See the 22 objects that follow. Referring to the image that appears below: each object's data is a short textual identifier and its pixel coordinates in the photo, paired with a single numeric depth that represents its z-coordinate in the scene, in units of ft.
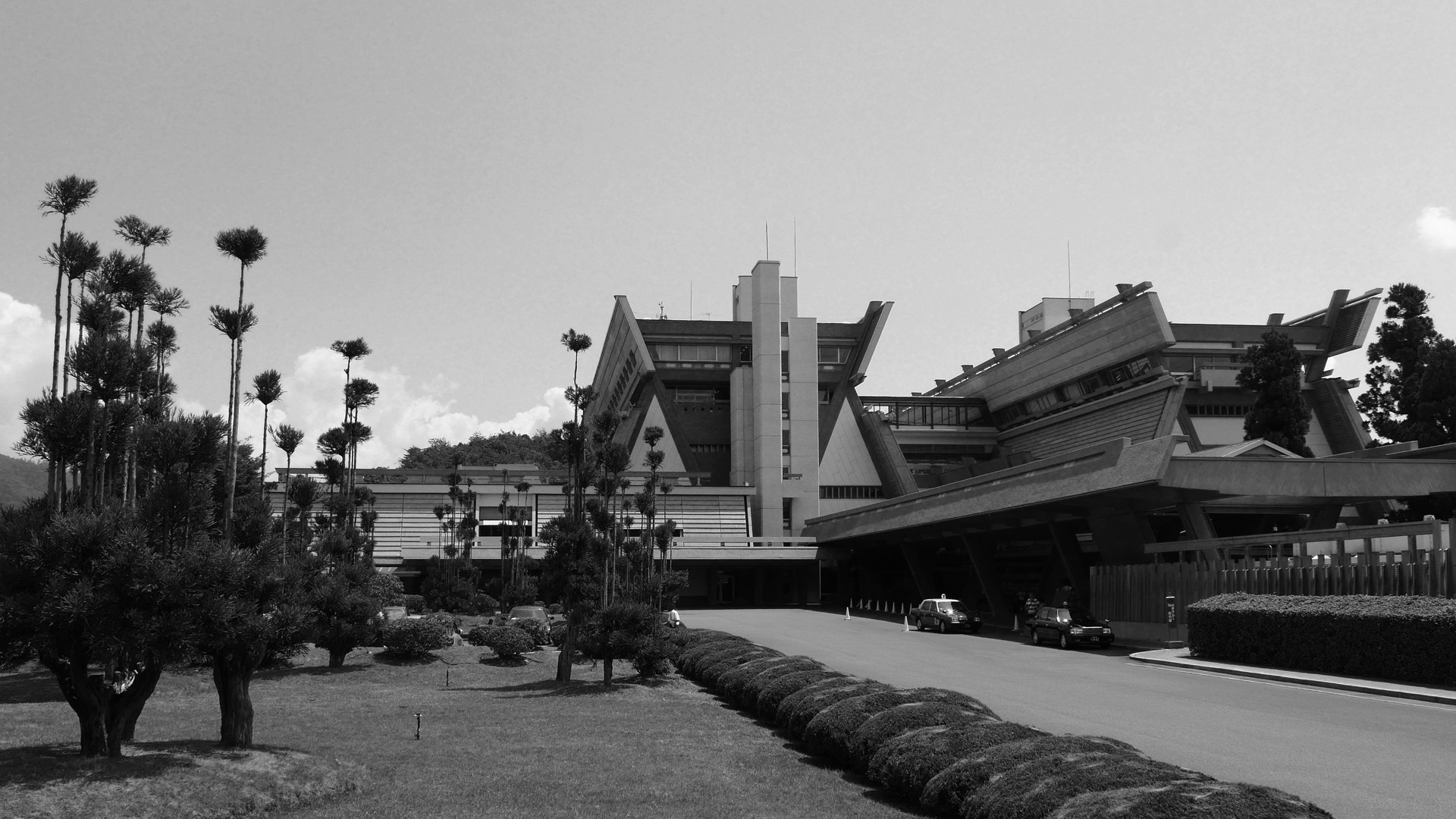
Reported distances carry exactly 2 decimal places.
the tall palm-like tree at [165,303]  64.69
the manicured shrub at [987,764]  36.70
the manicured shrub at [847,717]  48.01
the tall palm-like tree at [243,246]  59.41
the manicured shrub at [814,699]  53.88
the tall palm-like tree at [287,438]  109.91
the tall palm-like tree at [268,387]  82.58
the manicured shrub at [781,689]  61.52
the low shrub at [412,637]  101.24
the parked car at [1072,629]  121.60
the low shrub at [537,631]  124.36
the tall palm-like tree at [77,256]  52.65
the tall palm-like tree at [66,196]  54.75
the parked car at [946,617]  151.94
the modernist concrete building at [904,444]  171.12
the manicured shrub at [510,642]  102.78
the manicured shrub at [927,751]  39.70
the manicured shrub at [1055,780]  32.04
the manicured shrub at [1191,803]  28.17
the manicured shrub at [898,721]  44.34
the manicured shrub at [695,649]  93.20
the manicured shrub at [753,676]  67.46
